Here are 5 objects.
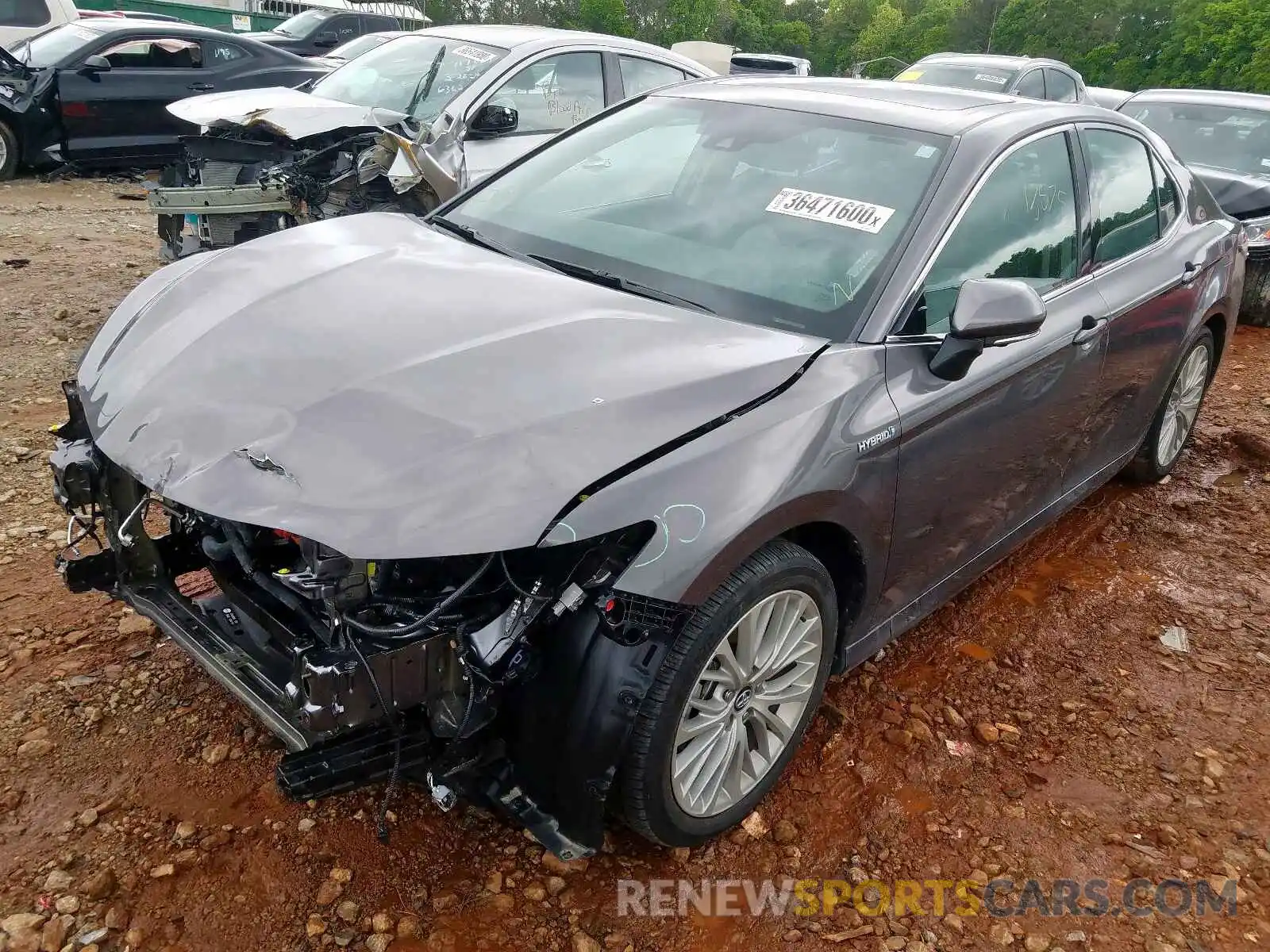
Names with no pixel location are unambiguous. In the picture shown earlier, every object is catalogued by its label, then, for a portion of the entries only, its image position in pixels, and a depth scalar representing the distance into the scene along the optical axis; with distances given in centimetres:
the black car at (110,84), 927
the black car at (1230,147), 718
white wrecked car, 600
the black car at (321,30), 1505
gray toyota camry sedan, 202
